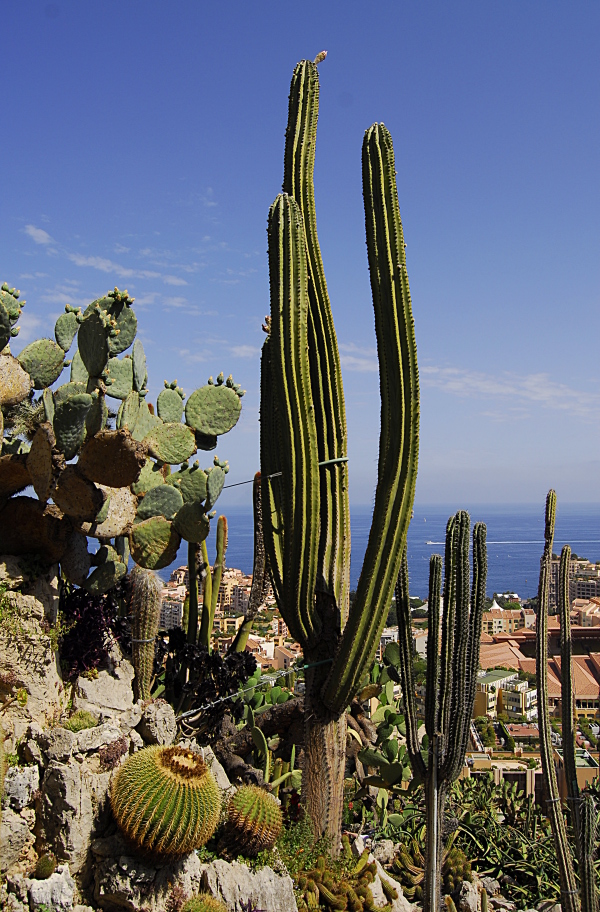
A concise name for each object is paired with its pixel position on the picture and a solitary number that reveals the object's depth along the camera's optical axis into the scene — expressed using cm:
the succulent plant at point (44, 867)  384
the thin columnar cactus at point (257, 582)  609
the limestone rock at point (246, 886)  422
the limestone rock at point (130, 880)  390
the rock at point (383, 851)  581
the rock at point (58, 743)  409
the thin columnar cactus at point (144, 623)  507
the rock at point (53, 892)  378
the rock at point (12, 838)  386
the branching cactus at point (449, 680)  521
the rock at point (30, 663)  441
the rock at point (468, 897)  556
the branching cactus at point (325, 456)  473
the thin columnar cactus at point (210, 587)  583
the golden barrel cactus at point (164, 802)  387
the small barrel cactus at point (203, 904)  397
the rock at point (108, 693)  480
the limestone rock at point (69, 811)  396
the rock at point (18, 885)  378
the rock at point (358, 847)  536
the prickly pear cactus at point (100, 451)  450
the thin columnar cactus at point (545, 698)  619
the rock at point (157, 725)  464
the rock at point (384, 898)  494
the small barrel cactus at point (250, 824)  438
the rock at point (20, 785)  399
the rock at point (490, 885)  623
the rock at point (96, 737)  422
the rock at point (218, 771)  502
